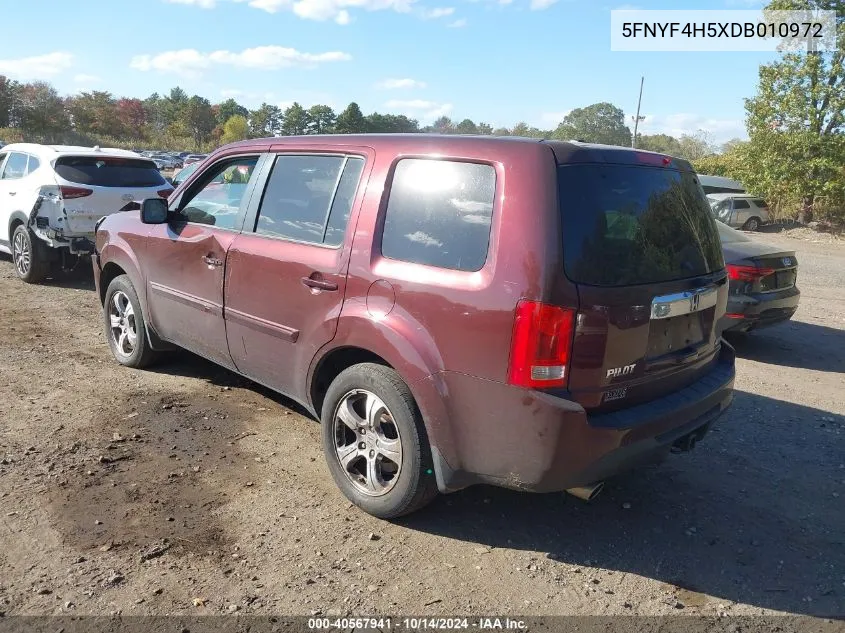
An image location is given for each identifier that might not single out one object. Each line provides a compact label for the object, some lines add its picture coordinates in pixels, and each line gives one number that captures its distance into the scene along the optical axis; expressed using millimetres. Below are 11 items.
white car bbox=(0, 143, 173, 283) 8391
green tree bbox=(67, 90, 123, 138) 74938
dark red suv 2793
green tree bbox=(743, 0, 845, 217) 22984
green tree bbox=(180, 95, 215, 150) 89812
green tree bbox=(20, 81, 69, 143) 63531
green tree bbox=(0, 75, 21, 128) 62538
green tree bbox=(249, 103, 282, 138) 101438
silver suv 23391
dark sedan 6633
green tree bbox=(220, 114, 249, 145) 88750
